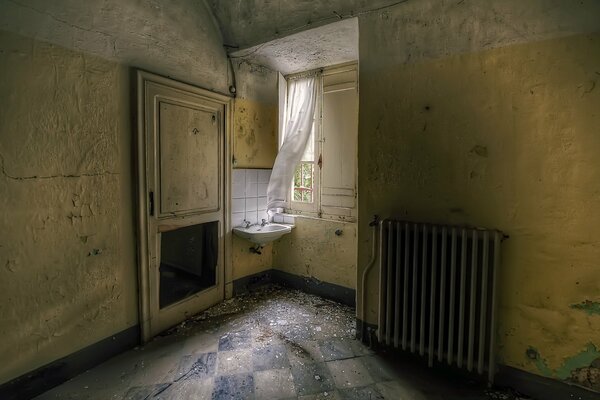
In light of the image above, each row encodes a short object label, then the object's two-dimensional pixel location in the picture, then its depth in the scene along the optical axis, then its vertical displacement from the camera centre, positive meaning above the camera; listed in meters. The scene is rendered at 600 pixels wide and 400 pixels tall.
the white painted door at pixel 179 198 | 2.19 -0.15
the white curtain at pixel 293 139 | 3.11 +0.44
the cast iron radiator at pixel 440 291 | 1.73 -0.68
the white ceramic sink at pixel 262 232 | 2.90 -0.51
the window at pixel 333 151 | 2.91 +0.31
